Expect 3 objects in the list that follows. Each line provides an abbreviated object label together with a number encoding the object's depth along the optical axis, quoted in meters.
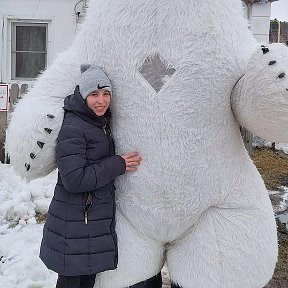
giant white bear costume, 1.89
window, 7.53
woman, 1.88
